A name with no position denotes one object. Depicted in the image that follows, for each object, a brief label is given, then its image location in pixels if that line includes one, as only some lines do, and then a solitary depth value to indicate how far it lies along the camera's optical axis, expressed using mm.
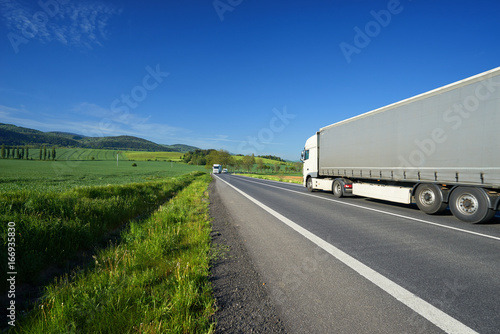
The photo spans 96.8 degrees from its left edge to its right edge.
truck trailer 5672
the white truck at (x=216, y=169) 69712
